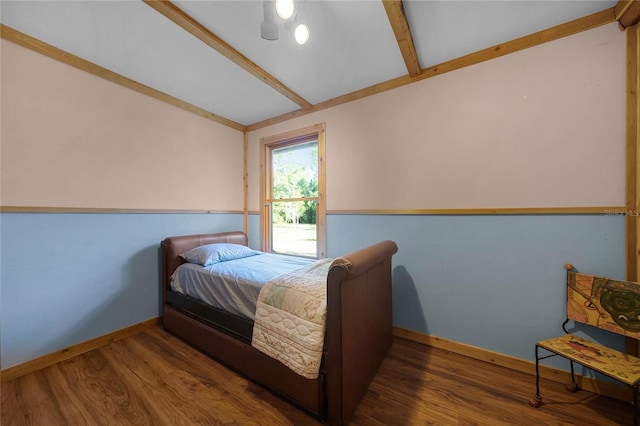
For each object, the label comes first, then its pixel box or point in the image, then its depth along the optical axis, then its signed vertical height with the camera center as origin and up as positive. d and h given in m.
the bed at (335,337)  1.21 -0.90
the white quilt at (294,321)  1.24 -0.65
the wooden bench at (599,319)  1.26 -0.69
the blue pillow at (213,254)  2.22 -0.42
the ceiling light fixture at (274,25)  1.38 +1.17
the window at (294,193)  2.76 +0.24
